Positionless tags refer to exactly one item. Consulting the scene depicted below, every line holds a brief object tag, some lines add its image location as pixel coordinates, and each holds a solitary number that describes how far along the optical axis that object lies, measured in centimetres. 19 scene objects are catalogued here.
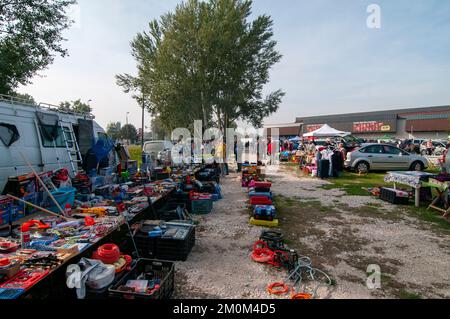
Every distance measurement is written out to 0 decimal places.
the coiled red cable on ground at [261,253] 420
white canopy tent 1920
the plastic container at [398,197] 809
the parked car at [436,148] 2698
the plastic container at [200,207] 699
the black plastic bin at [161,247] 421
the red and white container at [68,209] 495
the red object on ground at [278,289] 336
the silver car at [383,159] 1391
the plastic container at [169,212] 584
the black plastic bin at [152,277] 269
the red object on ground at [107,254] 323
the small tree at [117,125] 7614
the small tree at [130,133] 7678
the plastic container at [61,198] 526
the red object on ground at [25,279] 245
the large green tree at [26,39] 1215
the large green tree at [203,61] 1952
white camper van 543
